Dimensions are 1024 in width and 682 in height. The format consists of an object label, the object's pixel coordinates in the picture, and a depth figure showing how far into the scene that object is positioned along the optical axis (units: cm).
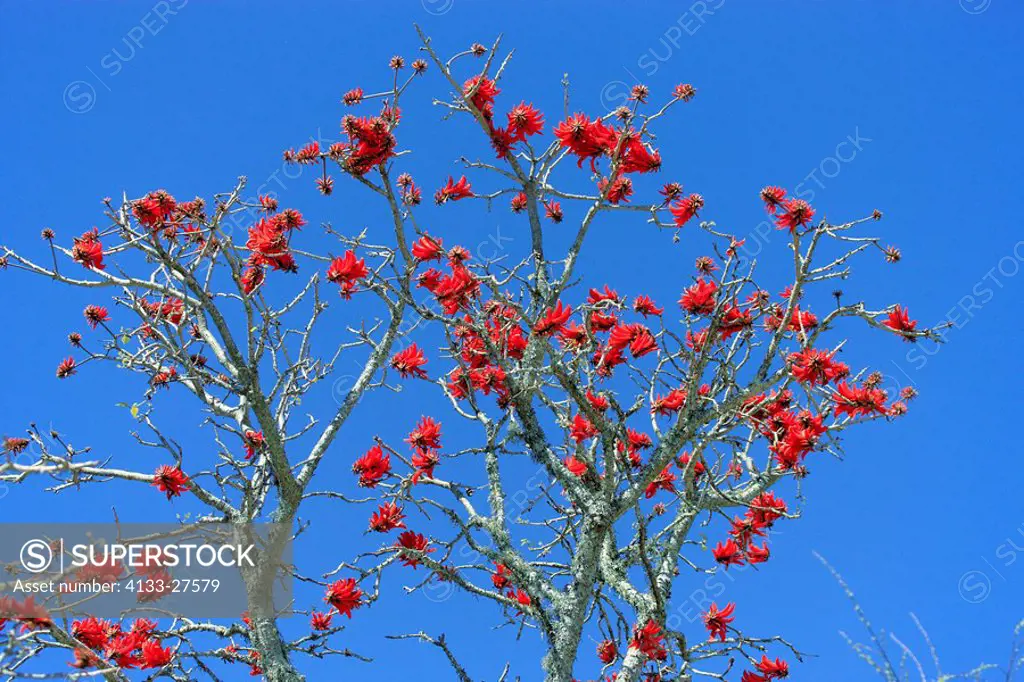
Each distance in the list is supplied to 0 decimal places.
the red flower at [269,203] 534
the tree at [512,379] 423
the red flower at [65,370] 568
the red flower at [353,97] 482
